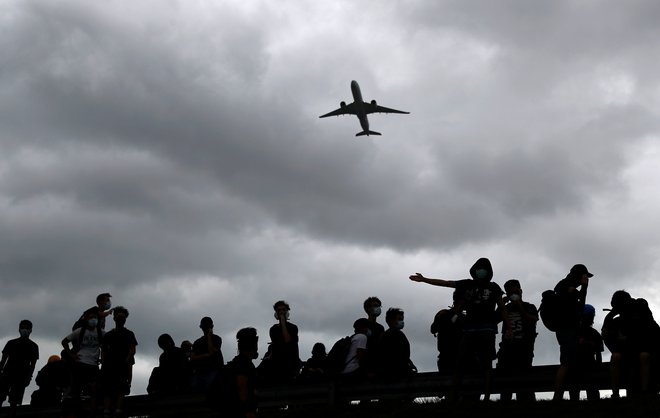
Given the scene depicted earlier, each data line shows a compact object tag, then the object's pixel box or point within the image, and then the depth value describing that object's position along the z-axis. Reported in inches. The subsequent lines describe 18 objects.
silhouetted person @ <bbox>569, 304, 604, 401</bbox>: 475.8
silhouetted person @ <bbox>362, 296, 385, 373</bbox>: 522.6
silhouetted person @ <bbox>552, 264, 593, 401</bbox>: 462.3
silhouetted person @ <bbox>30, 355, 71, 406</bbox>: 643.6
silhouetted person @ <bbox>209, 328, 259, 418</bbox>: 339.0
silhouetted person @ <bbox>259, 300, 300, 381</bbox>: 549.6
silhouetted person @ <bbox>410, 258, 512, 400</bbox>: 479.5
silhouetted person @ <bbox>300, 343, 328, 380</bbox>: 593.8
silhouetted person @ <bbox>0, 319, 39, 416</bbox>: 613.3
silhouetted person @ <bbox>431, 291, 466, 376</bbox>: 523.8
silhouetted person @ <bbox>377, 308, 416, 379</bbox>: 510.6
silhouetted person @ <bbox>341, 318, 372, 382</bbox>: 522.3
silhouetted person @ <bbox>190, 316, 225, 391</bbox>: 555.2
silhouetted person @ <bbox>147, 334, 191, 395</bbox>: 591.5
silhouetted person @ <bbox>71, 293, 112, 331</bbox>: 573.9
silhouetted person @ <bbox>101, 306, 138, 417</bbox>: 550.3
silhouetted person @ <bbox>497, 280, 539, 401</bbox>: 511.2
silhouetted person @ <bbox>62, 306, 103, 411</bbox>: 565.0
